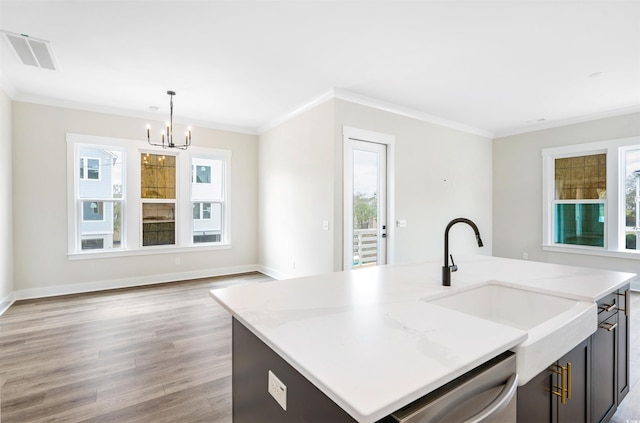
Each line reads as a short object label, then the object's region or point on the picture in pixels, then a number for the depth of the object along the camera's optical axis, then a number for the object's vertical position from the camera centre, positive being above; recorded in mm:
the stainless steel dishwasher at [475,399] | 746 -498
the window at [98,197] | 4727 +200
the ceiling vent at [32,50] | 2841 +1553
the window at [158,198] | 5188 +202
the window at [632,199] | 4730 +181
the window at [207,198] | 5648 +222
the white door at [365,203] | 4262 +100
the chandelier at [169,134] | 4226 +1243
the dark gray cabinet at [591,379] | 1176 -731
